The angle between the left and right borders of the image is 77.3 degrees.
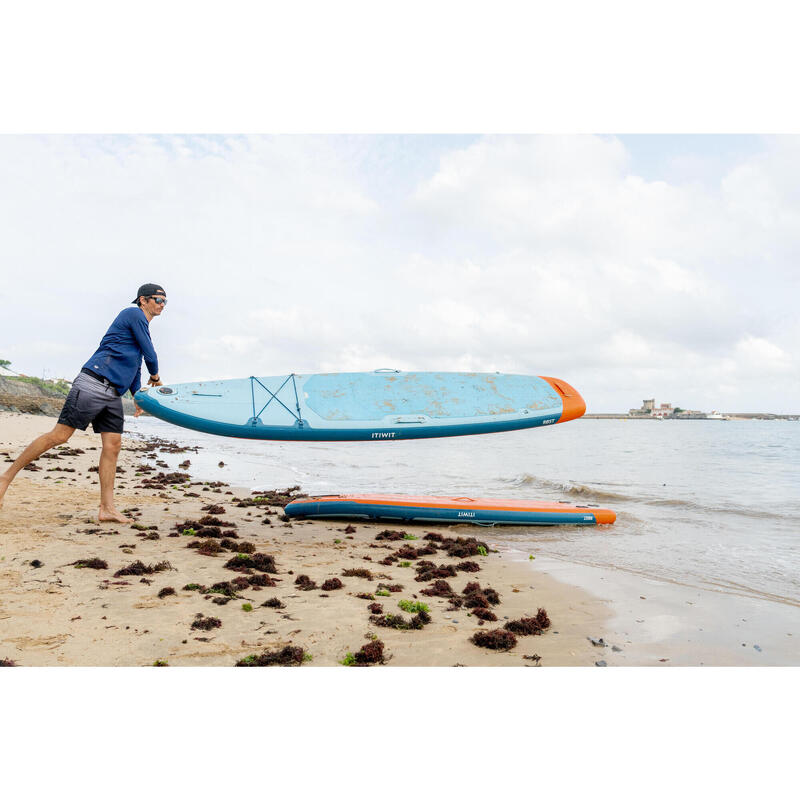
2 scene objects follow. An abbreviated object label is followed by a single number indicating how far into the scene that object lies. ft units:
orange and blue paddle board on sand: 26.91
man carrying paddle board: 17.39
